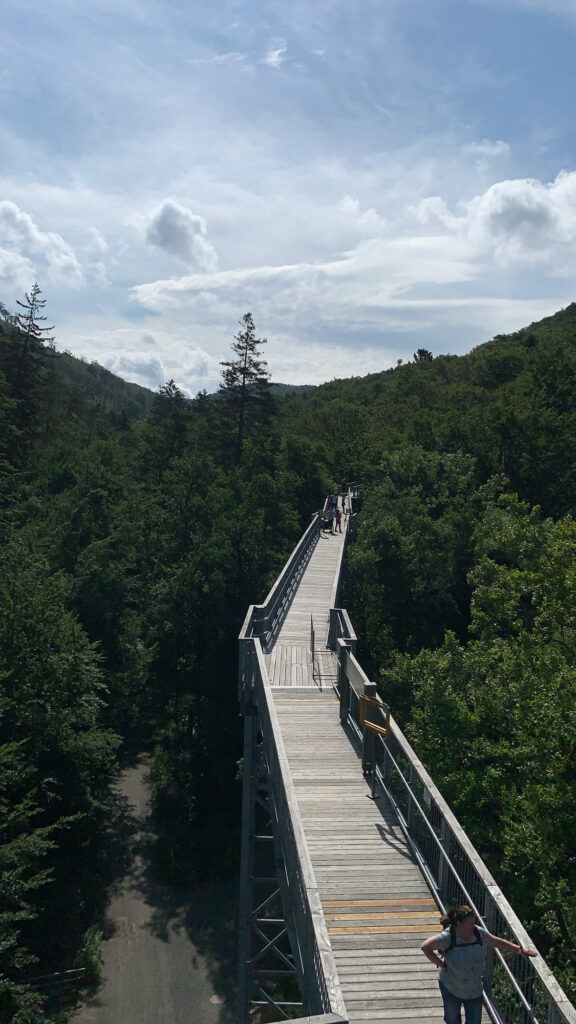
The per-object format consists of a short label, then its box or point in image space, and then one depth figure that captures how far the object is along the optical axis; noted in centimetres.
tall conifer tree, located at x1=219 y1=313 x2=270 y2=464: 4153
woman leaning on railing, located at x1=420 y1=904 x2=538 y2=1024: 543
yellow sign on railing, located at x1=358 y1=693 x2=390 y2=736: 971
